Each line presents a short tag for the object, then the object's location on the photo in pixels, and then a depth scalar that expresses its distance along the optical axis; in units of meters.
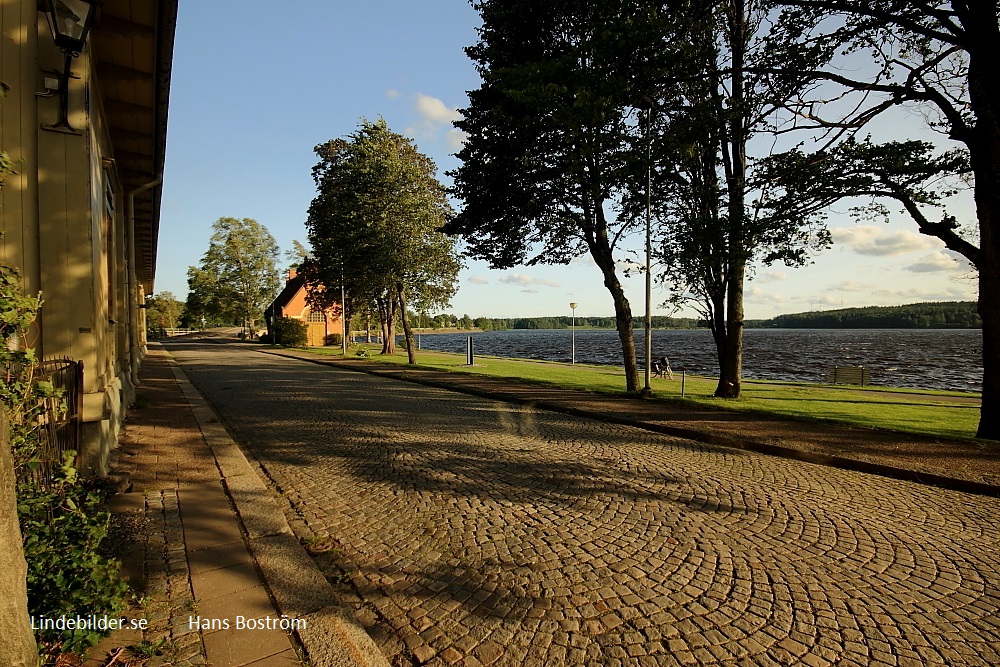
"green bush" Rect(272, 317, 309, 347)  42.53
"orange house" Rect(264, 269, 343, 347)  51.31
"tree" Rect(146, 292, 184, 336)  81.96
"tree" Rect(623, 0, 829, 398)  10.06
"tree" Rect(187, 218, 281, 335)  54.28
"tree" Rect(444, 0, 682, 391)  10.02
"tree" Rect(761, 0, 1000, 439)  8.14
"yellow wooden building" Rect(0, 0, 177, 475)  4.88
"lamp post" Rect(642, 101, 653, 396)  12.98
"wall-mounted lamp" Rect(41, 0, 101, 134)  4.34
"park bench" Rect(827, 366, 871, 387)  23.41
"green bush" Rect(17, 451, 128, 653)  2.43
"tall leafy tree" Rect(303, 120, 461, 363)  23.19
